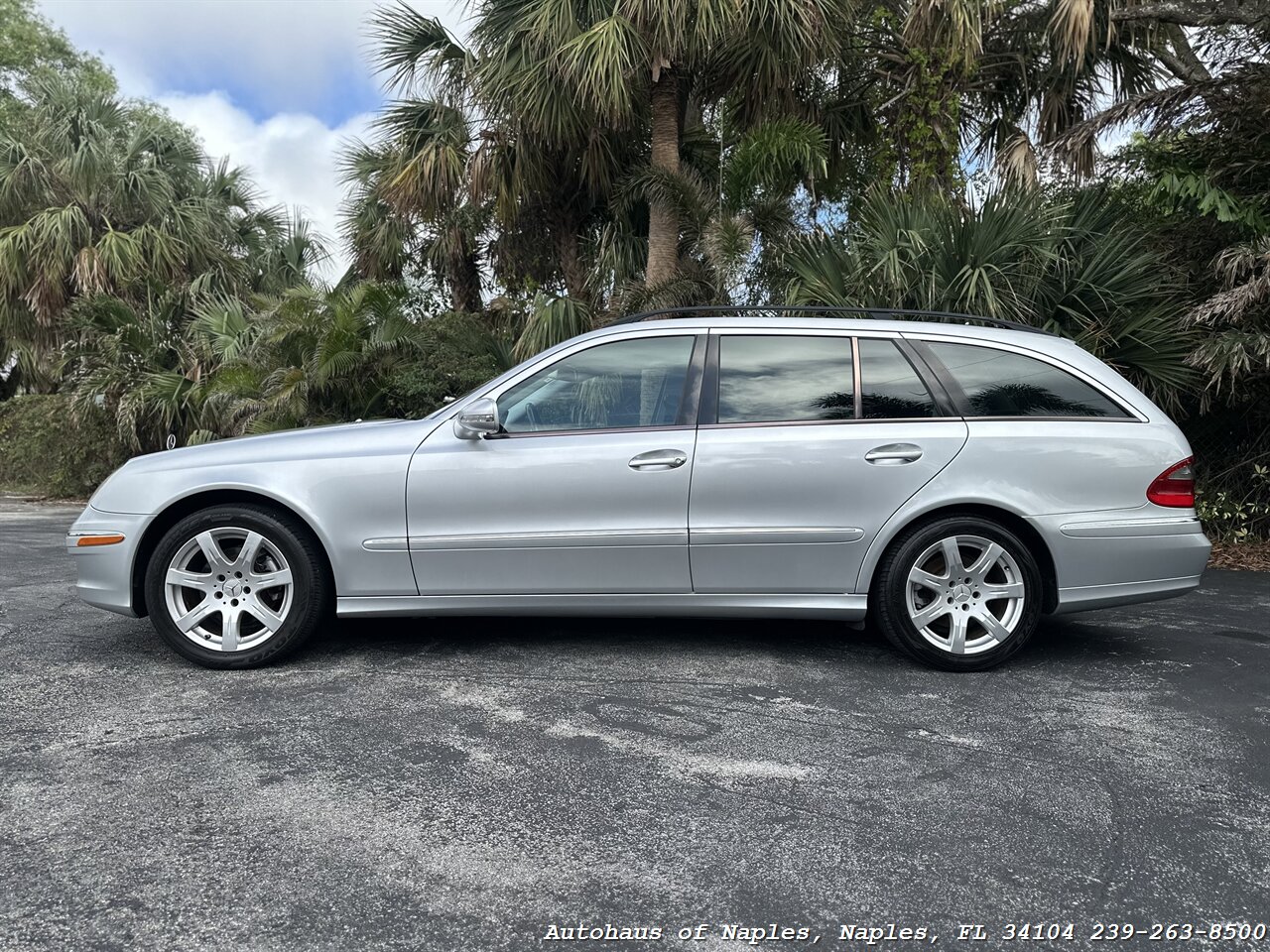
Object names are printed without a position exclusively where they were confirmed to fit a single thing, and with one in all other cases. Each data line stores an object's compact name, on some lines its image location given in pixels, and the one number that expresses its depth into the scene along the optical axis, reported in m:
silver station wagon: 4.42
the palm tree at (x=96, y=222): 15.03
